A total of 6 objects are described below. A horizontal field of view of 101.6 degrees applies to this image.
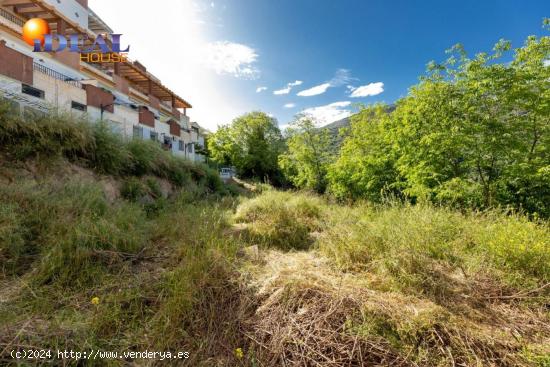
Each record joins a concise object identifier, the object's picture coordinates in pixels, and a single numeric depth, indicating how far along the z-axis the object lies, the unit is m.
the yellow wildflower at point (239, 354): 1.86
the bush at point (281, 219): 4.79
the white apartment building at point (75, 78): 8.16
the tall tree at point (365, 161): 9.64
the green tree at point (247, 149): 25.77
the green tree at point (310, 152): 15.98
